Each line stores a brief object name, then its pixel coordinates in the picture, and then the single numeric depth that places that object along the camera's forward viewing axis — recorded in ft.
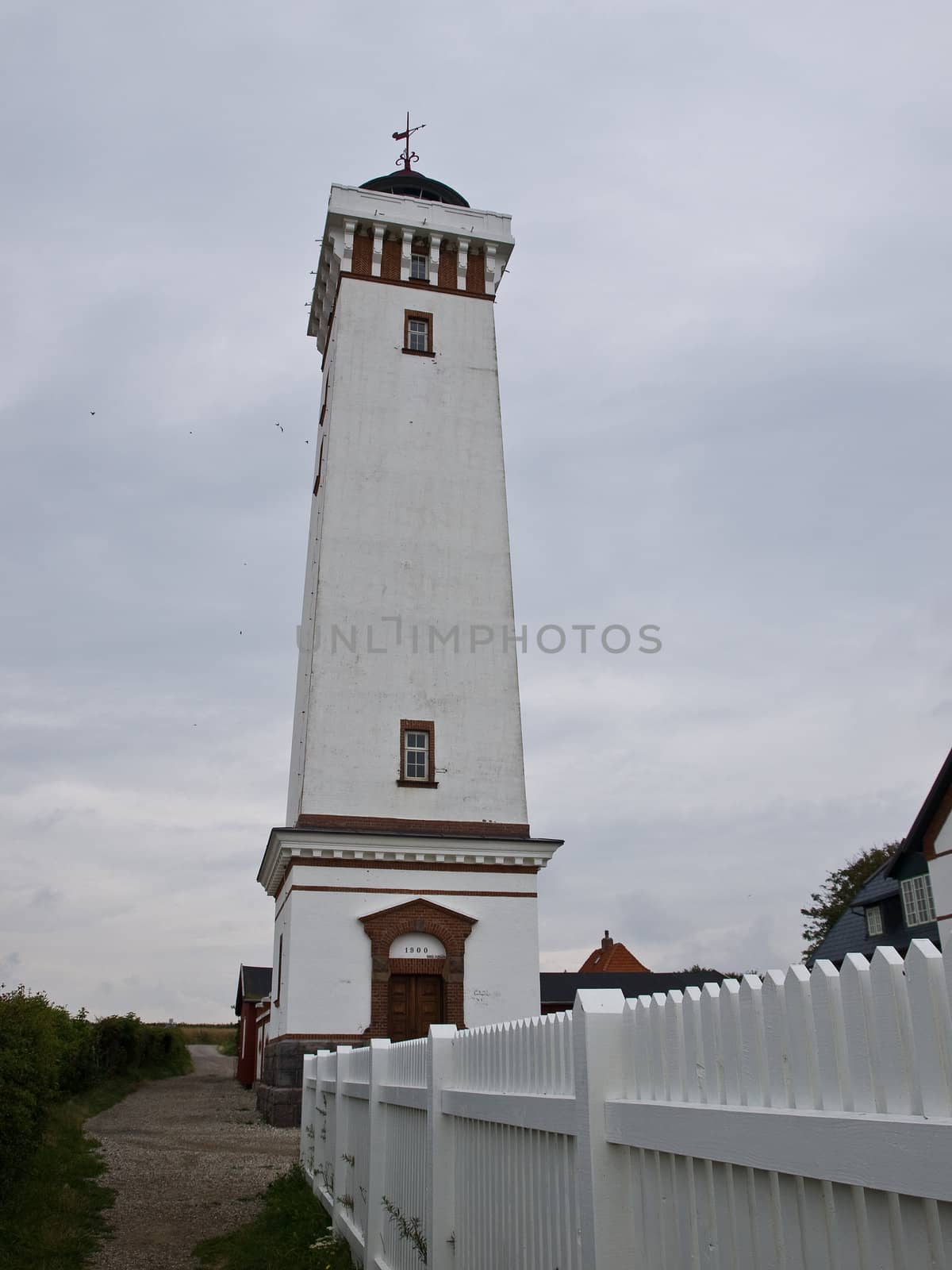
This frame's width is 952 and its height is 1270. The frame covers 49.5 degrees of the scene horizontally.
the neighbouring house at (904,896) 76.89
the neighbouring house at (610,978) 141.59
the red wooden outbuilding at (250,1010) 123.24
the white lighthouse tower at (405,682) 67.77
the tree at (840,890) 149.48
